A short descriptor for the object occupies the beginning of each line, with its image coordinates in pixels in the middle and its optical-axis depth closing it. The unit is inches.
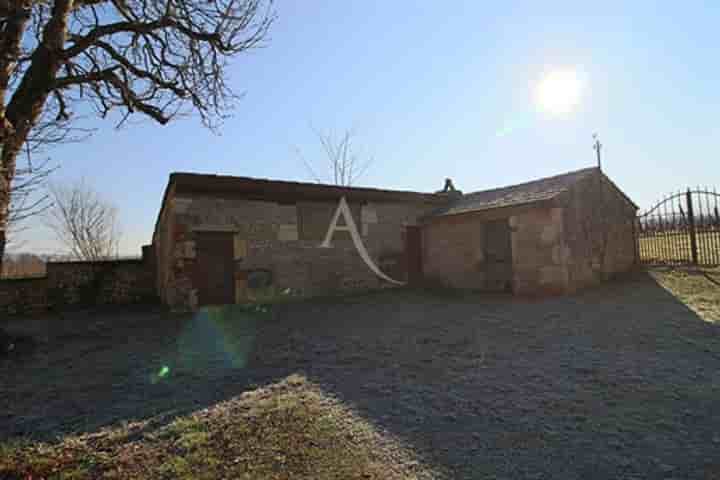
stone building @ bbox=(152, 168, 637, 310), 323.6
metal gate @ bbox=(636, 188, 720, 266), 377.4
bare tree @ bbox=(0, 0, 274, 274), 168.9
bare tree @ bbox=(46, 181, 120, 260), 767.1
